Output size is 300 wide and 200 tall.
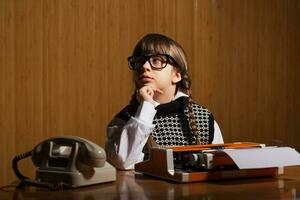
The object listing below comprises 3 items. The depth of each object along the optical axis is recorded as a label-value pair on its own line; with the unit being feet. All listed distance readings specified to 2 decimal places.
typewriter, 5.14
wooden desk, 4.66
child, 6.54
